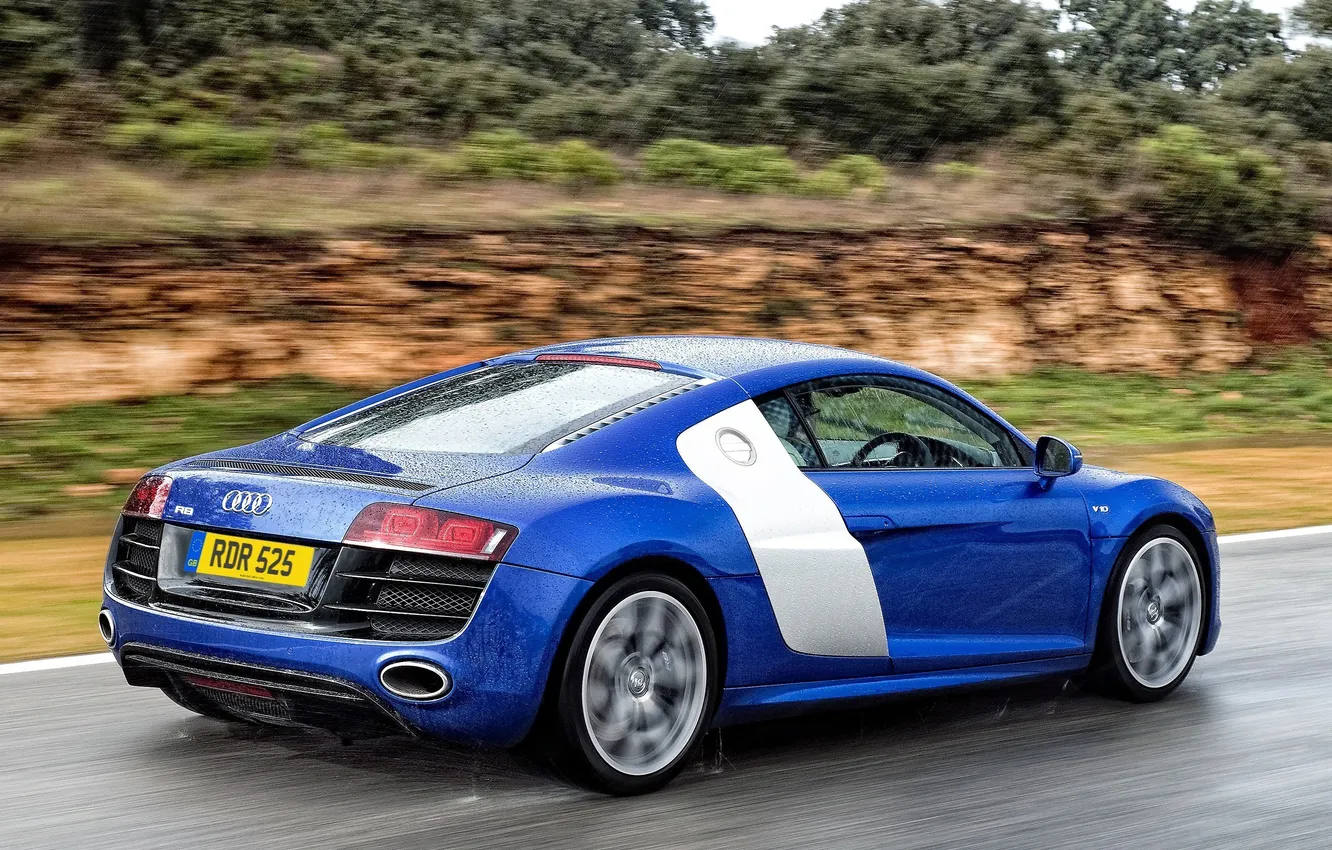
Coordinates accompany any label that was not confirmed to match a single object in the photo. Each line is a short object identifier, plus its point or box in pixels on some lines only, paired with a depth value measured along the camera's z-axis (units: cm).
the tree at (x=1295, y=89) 2977
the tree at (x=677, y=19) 4037
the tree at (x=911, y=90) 2356
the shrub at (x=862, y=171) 2117
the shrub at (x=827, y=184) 2052
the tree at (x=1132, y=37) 4672
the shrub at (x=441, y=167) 1725
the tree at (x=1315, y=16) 3231
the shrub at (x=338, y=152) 1708
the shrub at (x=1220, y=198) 2339
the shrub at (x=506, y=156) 1775
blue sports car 425
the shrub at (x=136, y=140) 1580
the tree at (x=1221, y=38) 4653
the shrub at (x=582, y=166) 1830
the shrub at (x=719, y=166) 1952
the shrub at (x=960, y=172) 2261
